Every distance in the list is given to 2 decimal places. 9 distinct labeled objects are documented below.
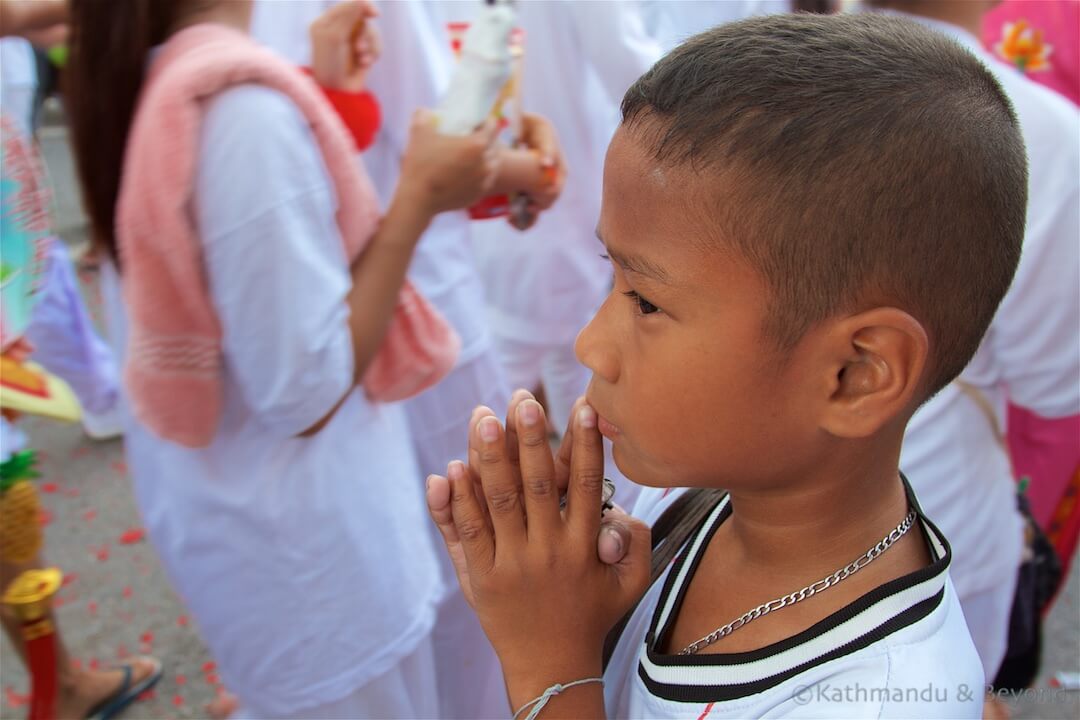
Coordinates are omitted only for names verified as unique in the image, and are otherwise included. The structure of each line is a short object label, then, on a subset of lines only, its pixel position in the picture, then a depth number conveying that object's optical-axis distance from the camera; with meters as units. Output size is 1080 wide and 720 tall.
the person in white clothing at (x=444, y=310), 2.00
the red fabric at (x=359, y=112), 1.80
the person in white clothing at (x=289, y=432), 1.31
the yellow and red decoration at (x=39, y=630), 1.61
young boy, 0.76
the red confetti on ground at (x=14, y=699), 2.56
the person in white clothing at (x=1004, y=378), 1.59
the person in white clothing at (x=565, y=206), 2.47
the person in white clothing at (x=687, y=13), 2.52
